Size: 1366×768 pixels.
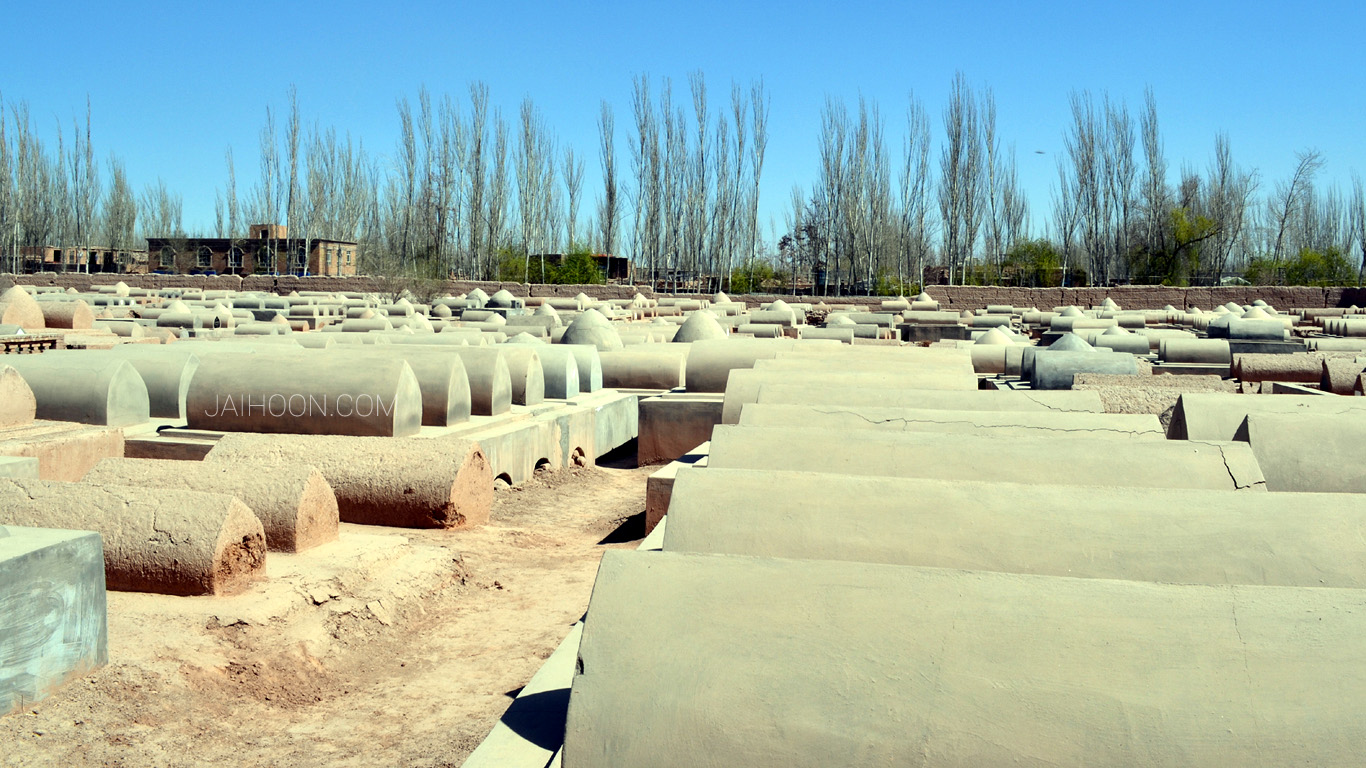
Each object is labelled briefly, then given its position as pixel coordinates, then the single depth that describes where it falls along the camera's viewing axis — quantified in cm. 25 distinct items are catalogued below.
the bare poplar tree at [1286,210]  3962
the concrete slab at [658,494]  572
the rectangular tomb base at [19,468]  423
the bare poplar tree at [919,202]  3547
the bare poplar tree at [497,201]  4028
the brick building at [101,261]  5450
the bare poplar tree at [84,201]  4691
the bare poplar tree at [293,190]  4397
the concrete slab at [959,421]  437
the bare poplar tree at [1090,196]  3738
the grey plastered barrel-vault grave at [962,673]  173
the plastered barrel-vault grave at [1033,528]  251
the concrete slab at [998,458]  344
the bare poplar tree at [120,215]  5616
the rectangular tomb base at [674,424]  852
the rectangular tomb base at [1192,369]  1113
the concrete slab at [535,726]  226
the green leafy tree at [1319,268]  4238
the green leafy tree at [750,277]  4266
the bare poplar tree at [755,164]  3708
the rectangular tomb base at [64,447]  532
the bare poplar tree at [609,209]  3872
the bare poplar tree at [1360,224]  4546
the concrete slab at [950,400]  543
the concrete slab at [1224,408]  466
